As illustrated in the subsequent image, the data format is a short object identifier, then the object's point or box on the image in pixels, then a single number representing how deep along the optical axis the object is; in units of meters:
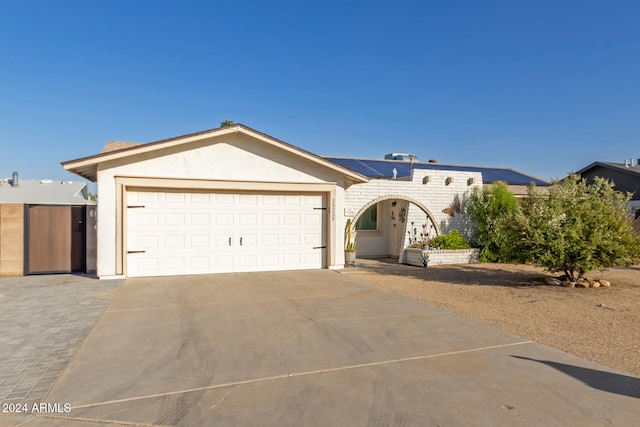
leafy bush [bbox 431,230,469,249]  14.88
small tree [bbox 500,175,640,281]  9.70
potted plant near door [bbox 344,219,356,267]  13.17
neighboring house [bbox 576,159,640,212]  22.27
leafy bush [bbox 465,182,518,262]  15.39
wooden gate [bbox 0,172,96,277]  10.76
